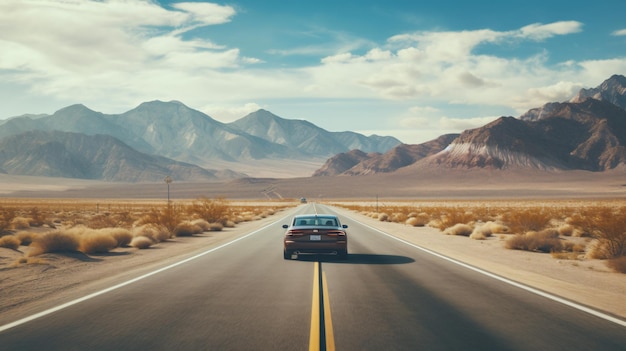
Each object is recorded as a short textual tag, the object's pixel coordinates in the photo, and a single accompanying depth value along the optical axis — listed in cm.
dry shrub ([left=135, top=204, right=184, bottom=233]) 2686
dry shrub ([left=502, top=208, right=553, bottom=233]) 2945
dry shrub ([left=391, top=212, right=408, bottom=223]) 4529
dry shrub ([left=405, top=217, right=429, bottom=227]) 3904
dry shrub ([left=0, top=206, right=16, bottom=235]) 2766
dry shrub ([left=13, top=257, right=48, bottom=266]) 1462
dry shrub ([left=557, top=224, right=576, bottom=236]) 2753
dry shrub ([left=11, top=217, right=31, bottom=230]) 3352
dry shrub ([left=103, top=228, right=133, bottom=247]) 2072
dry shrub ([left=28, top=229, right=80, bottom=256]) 1672
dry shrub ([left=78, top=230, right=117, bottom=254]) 1800
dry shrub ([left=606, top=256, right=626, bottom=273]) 1360
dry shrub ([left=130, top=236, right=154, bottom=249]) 2033
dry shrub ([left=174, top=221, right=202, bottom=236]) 2722
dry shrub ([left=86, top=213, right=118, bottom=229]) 3149
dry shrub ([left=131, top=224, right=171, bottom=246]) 2308
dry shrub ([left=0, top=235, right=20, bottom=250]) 2093
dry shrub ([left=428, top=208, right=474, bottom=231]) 3323
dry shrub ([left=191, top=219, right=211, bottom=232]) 3220
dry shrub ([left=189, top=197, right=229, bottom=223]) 3810
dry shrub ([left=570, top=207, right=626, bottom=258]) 1650
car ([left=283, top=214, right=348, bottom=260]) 1531
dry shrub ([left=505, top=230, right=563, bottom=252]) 1988
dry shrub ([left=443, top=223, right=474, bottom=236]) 2902
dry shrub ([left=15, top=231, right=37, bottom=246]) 2308
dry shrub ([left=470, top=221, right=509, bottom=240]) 2604
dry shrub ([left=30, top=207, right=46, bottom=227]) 3747
